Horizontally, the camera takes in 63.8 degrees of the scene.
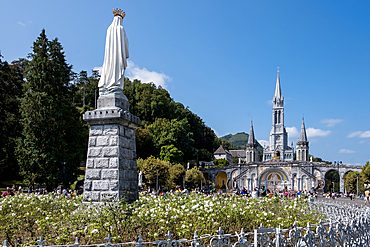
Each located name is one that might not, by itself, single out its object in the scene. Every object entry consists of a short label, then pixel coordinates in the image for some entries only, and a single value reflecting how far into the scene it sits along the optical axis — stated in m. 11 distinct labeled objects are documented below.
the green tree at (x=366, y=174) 48.19
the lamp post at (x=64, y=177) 22.12
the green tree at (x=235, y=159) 98.22
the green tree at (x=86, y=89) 72.38
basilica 59.28
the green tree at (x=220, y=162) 79.48
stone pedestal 8.09
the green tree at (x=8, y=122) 27.30
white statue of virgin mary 8.98
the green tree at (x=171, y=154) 51.56
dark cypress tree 23.89
